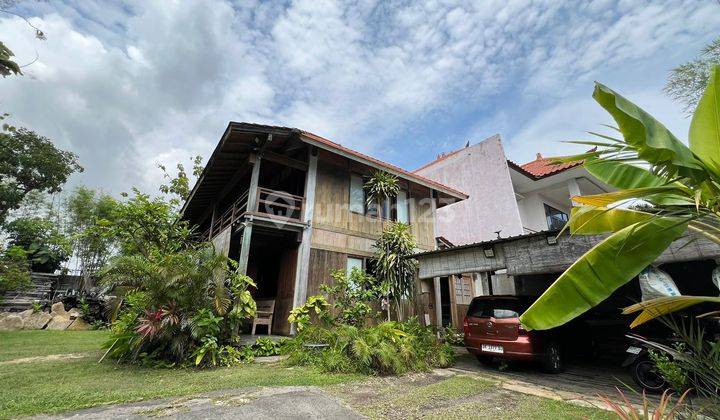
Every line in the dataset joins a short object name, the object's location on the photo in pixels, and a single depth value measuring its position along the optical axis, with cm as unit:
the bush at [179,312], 713
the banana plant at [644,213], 262
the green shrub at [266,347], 852
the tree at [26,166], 2309
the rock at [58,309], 1628
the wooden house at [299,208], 1034
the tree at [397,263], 1057
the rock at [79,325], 1541
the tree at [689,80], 662
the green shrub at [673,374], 405
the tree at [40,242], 2383
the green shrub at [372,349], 713
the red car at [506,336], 734
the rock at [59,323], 1530
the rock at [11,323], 1454
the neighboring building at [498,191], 1438
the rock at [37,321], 1496
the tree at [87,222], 2597
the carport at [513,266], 671
